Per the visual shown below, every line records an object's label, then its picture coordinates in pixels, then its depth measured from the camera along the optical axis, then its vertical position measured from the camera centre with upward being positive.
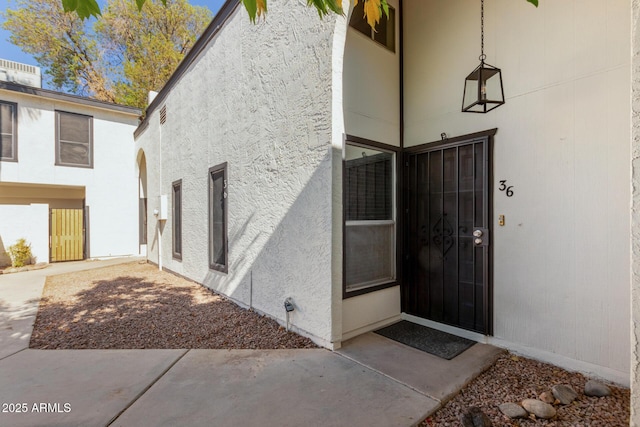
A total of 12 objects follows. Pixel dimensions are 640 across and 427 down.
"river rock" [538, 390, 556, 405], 2.52 -1.54
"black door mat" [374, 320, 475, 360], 3.40 -1.52
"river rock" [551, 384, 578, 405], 2.52 -1.52
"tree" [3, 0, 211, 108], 14.36 +8.00
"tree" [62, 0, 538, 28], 1.50 +1.06
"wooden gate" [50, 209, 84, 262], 10.30 -0.74
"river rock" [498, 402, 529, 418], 2.35 -1.54
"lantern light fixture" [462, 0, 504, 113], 3.35 +1.42
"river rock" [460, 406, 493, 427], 2.22 -1.51
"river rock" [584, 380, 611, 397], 2.58 -1.51
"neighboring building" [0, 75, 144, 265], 9.59 +1.30
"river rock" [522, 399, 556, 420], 2.33 -1.52
